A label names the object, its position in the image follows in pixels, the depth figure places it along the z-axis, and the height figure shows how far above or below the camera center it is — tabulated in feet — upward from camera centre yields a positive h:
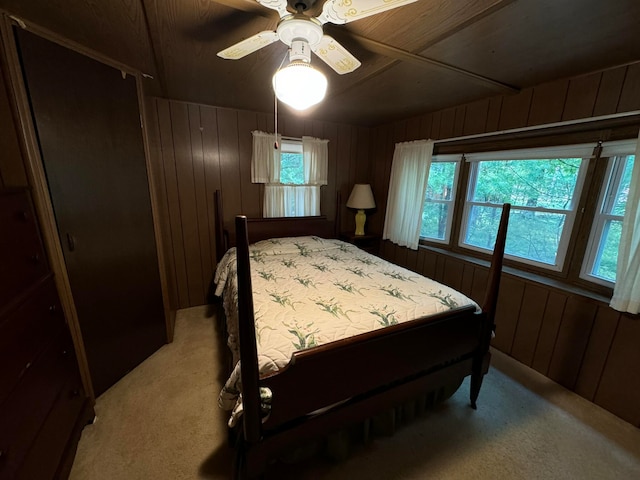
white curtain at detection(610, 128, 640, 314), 5.22 -1.32
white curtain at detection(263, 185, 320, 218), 10.49 -0.85
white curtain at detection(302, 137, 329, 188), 10.77 +0.83
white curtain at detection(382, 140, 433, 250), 9.73 -0.32
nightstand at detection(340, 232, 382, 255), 11.71 -2.59
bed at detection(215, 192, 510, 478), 3.52 -2.53
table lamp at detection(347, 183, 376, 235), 11.41 -0.69
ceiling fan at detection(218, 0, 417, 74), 3.08 +1.96
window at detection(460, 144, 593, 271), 6.70 -0.37
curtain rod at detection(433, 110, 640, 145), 5.52 +1.47
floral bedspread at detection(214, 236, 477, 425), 4.20 -2.48
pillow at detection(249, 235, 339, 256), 9.16 -2.34
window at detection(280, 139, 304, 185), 10.59 +0.64
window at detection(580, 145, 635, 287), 5.82 -0.78
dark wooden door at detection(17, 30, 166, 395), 4.64 -0.40
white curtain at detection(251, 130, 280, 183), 9.89 +0.76
